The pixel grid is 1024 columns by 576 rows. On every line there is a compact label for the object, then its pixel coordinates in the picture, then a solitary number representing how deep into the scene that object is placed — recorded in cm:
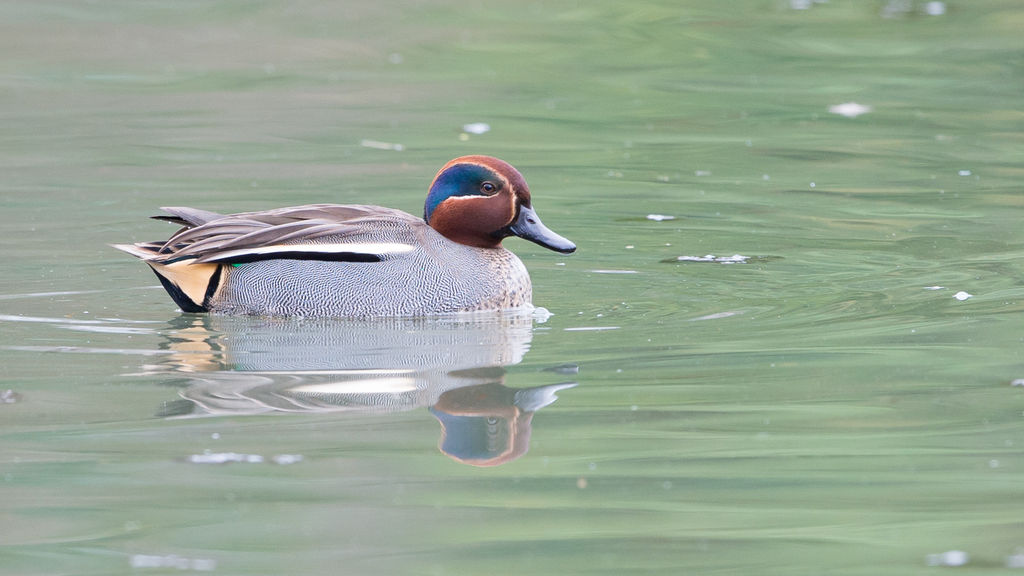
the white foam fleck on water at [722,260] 1976
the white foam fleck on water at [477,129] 2903
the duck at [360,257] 1722
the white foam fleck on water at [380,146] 2789
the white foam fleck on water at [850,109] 3056
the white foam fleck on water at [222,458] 1154
